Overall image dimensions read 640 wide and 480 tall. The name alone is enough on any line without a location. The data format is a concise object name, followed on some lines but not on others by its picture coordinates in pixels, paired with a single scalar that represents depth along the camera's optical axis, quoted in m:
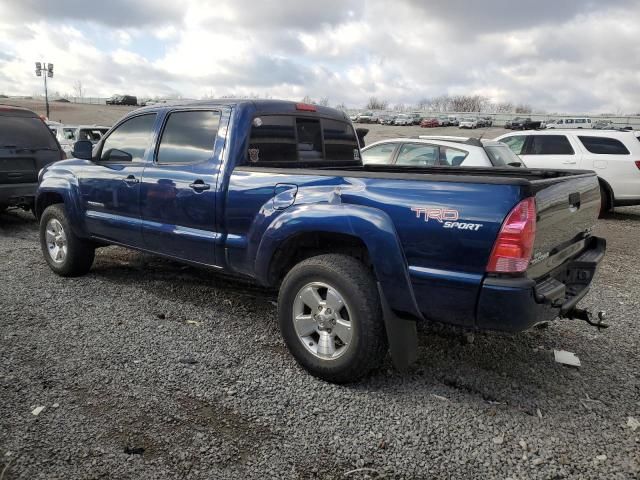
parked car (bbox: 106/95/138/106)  67.26
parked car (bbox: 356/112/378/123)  66.24
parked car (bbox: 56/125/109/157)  14.29
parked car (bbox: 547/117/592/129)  56.24
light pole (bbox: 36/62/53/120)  43.44
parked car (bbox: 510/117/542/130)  39.03
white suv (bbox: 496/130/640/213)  9.95
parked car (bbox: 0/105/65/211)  7.84
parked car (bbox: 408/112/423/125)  63.16
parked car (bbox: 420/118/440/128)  58.16
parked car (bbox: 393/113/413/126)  61.10
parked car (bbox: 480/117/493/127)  61.91
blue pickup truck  2.73
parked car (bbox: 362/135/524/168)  7.81
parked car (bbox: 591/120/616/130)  54.56
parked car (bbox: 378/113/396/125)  62.63
